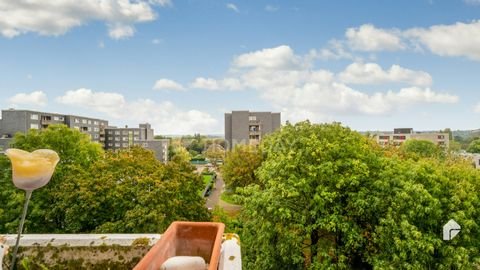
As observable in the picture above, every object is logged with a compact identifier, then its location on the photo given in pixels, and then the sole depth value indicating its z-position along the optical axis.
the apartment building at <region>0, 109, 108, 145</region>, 43.09
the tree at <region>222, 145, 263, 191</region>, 23.70
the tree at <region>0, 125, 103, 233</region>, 11.98
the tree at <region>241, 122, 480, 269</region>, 9.02
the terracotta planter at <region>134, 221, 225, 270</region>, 3.08
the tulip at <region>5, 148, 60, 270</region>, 2.22
